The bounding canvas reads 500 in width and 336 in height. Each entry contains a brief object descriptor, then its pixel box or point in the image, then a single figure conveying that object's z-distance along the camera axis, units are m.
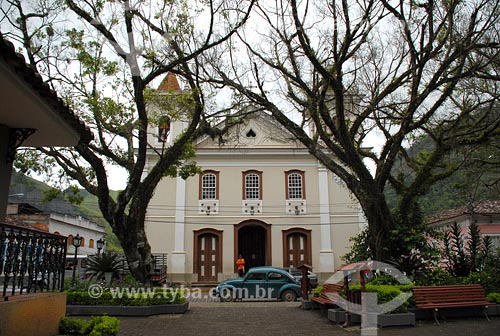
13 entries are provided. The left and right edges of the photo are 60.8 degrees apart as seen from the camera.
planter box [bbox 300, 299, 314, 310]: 12.90
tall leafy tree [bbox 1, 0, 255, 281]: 11.59
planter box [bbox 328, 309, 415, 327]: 9.43
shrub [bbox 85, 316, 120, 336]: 5.92
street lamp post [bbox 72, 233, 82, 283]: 15.50
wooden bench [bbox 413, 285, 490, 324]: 9.81
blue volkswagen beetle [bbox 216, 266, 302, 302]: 16.00
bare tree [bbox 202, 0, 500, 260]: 11.66
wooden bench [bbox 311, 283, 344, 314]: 10.93
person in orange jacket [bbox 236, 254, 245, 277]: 22.75
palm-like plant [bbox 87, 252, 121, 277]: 14.45
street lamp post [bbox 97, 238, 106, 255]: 16.73
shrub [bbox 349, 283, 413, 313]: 9.83
